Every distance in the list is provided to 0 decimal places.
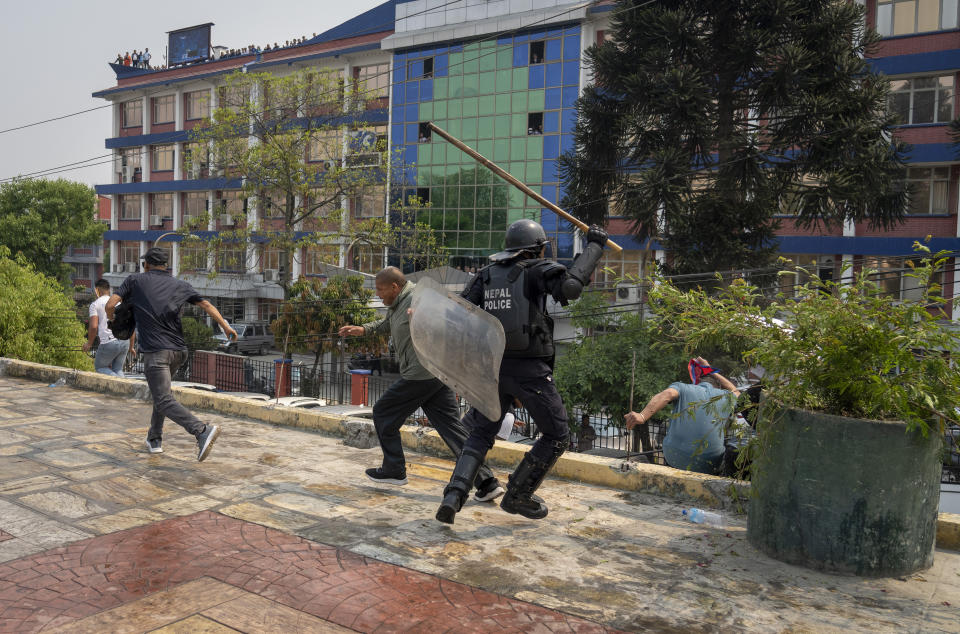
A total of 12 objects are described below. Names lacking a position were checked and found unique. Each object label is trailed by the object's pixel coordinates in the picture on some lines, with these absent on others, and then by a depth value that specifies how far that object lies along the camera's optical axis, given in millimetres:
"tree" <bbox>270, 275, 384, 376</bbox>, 22500
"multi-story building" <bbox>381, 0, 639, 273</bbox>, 31031
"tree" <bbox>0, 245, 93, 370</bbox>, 12555
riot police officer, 4027
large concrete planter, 3498
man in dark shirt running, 5584
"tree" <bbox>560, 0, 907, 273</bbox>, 15992
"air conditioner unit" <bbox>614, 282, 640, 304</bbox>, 25078
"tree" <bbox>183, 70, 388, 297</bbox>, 26250
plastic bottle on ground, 4457
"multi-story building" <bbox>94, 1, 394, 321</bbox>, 38375
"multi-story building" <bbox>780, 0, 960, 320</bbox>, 24141
